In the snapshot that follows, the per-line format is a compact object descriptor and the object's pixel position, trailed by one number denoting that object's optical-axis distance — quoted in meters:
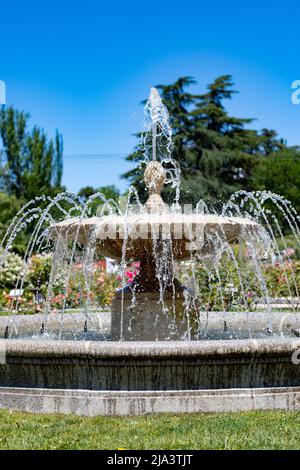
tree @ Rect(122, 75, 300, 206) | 36.44
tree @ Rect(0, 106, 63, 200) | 43.38
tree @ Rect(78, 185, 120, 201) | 62.66
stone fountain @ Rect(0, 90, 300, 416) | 5.23
